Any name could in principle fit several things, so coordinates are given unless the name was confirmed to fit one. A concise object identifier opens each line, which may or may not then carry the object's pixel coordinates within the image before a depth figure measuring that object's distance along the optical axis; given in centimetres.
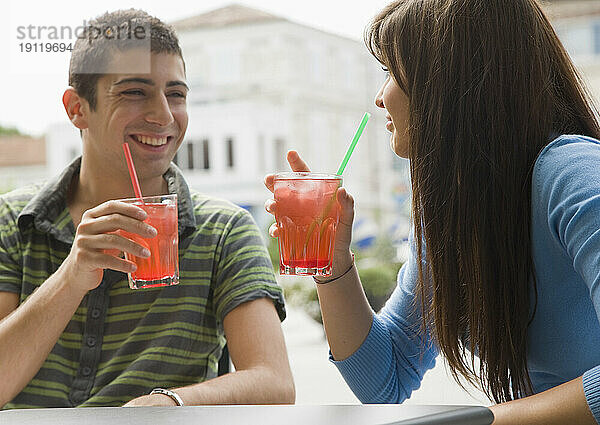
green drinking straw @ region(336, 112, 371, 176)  137
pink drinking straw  149
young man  145
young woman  119
